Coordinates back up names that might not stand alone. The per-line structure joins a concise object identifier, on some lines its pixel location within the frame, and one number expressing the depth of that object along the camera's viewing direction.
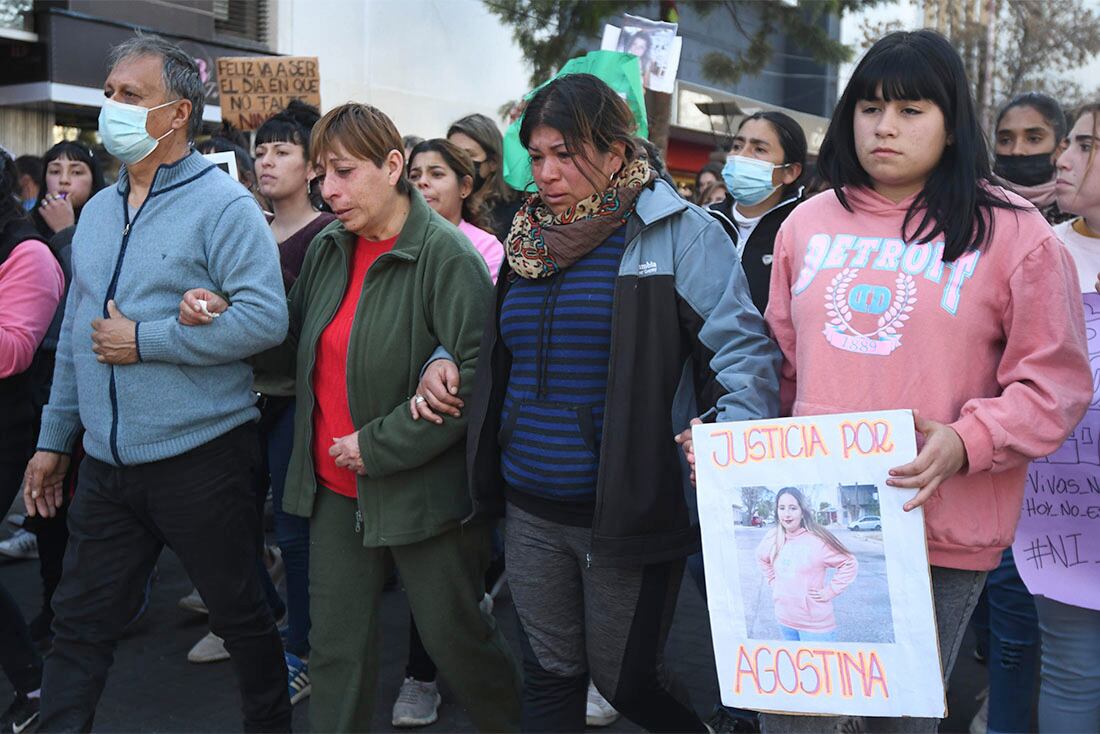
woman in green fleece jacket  3.59
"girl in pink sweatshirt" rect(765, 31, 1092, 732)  2.46
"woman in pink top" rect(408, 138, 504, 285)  5.06
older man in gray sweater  3.48
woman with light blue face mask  4.83
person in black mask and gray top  4.87
